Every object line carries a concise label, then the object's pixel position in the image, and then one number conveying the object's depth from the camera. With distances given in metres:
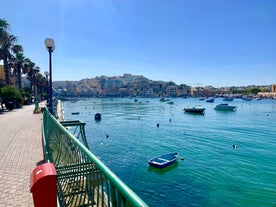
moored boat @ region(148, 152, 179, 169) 15.81
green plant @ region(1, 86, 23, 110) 31.91
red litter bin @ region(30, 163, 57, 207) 2.49
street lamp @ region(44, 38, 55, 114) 10.38
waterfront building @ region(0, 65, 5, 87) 47.97
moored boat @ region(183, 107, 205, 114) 62.24
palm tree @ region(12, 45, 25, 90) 48.70
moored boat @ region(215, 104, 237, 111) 71.89
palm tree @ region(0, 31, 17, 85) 36.45
